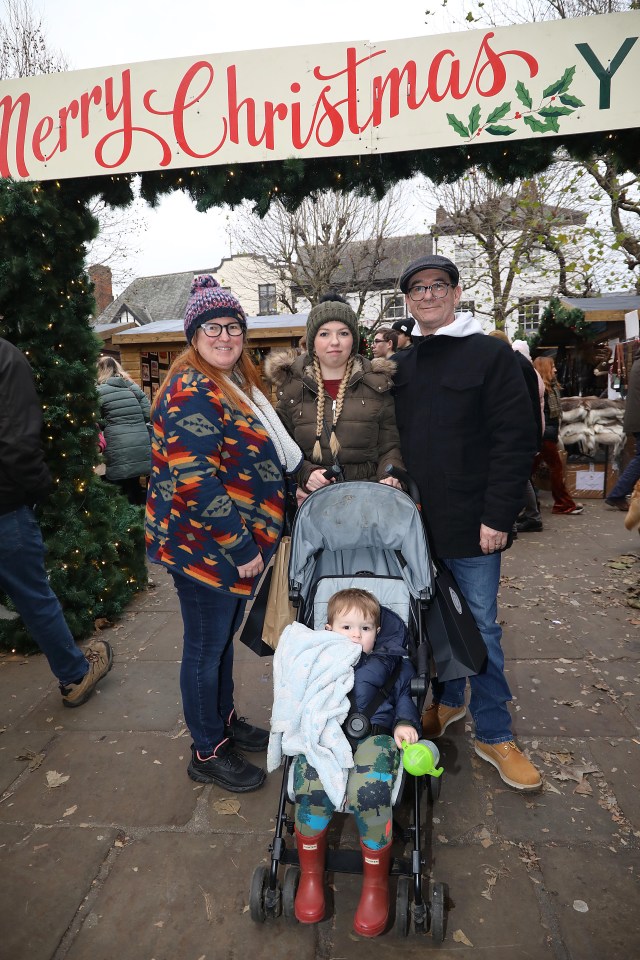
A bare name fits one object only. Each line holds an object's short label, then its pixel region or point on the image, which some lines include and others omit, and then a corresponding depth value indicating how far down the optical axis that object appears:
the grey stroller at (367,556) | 2.45
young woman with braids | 2.81
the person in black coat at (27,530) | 2.98
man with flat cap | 2.55
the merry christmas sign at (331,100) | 3.12
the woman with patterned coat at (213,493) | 2.37
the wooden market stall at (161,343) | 12.83
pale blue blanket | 2.01
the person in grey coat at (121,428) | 6.23
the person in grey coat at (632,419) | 7.20
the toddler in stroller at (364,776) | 1.96
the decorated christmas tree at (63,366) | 3.98
